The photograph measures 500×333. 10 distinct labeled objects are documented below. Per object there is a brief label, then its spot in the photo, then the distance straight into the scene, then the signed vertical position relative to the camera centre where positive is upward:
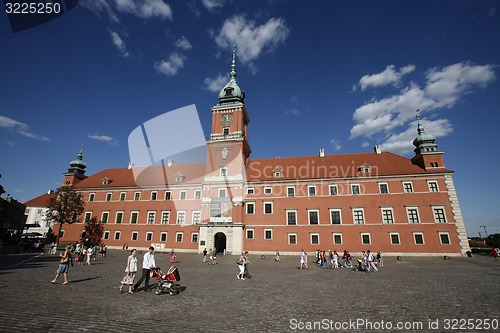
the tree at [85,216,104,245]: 38.78 +1.01
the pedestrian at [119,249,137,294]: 9.68 -1.33
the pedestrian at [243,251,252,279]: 14.48 -2.14
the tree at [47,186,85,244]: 34.38 +4.46
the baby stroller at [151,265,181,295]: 9.80 -1.78
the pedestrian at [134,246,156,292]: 10.11 -1.08
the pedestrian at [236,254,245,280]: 14.34 -1.72
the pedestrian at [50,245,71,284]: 10.78 -1.17
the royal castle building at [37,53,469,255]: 30.09 +4.81
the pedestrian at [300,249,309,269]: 20.21 -1.90
